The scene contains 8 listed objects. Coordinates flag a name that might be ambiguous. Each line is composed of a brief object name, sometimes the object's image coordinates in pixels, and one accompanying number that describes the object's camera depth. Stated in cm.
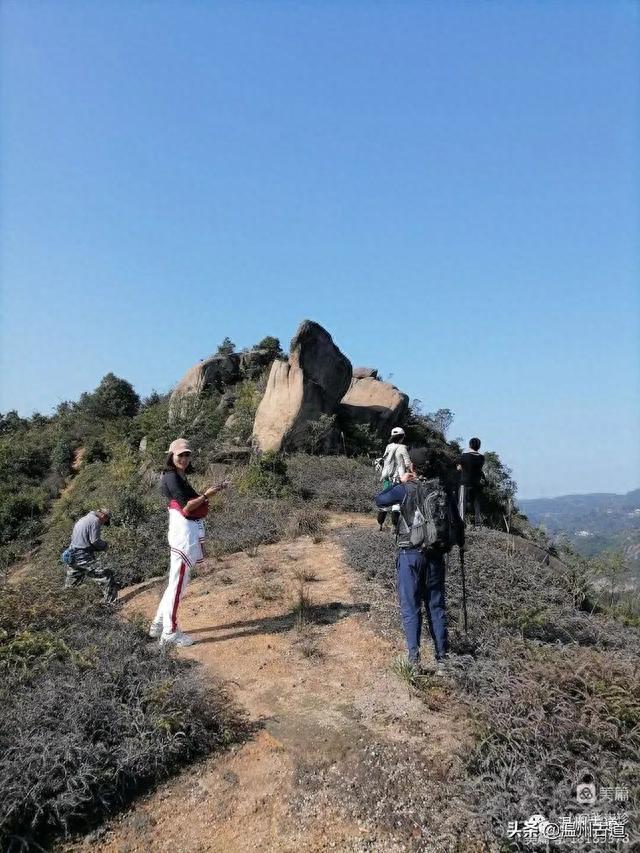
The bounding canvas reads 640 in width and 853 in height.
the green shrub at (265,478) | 1234
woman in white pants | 518
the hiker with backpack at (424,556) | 437
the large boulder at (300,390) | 1575
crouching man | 714
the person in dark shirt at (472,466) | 902
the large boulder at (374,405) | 1873
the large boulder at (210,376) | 2075
